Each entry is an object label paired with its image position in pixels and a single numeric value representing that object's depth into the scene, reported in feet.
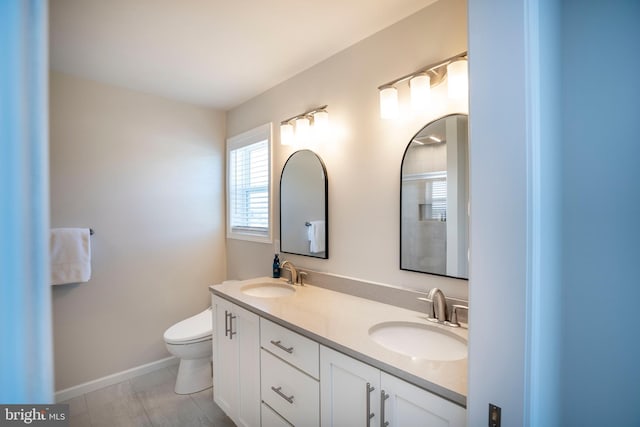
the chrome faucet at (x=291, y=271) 7.01
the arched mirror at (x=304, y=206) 6.72
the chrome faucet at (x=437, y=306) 4.42
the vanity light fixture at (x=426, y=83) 4.33
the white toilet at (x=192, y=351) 7.19
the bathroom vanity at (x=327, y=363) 3.16
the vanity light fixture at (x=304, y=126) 6.59
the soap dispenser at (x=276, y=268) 7.64
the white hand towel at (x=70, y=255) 6.93
